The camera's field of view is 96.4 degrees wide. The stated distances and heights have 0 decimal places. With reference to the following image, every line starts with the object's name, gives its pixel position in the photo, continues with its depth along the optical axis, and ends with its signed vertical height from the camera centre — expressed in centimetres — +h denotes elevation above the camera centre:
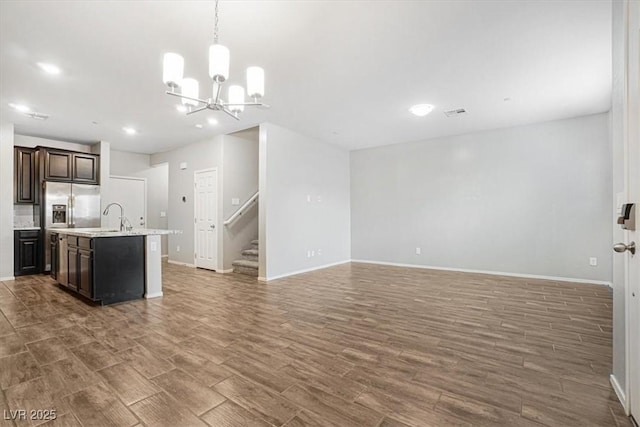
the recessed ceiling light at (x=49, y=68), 313 +166
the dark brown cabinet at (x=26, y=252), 538 -69
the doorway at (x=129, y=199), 712 +44
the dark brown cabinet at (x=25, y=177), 561 +78
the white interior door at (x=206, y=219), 599 -8
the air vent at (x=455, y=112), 452 +165
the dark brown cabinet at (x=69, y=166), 571 +104
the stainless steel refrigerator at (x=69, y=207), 567 +19
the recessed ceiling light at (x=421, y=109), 425 +159
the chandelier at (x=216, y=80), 212 +111
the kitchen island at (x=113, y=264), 365 -66
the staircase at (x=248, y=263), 557 -96
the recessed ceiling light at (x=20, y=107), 431 +168
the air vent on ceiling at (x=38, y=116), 469 +167
